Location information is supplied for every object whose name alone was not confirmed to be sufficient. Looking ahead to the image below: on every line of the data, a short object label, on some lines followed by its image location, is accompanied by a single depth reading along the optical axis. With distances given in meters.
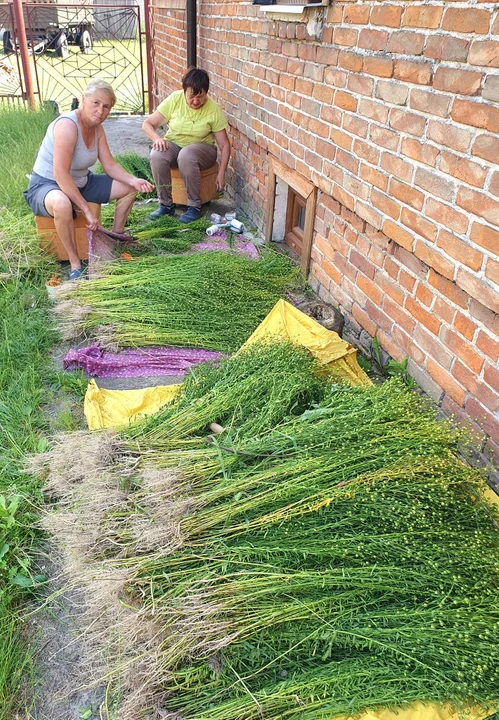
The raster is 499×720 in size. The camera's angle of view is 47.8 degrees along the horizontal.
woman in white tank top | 4.52
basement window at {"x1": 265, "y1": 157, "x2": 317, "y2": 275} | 4.54
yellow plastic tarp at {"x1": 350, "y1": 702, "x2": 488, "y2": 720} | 1.70
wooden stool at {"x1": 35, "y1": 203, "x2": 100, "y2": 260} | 4.92
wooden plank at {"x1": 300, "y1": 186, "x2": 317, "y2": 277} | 4.19
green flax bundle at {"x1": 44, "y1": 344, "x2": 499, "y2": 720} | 1.73
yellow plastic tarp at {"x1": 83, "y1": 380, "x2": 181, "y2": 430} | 3.11
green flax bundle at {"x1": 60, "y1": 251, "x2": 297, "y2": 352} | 3.87
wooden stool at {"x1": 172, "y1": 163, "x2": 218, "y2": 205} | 6.31
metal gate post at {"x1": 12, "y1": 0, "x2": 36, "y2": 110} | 10.37
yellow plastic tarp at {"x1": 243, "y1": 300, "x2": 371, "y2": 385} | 3.22
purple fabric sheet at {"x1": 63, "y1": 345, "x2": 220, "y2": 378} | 3.68
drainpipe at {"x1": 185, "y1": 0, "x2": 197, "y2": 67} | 7.05
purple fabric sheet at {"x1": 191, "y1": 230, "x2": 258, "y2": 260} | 5.27
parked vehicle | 17.78
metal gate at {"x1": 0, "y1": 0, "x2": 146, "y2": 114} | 12.19
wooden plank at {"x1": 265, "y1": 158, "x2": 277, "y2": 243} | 5.16
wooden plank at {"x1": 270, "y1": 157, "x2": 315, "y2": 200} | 4.25
